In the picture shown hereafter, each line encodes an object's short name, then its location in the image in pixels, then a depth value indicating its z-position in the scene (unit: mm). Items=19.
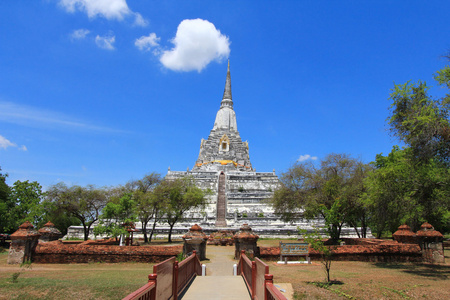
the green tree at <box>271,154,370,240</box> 21203
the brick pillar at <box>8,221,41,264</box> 13469
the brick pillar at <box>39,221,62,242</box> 18436
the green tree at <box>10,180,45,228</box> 23375
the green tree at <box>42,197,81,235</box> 24000
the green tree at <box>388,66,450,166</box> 11482
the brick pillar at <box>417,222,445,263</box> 14836
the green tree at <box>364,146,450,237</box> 12953
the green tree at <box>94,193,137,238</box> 18344
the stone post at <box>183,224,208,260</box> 14677
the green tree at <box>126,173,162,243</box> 24359
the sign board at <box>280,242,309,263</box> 14102
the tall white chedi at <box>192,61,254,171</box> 57316
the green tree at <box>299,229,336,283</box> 10604
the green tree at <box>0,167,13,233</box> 23280
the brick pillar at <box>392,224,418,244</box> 15844
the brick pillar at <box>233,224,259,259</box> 14617
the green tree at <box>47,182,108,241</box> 25453
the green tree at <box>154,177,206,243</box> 24703
